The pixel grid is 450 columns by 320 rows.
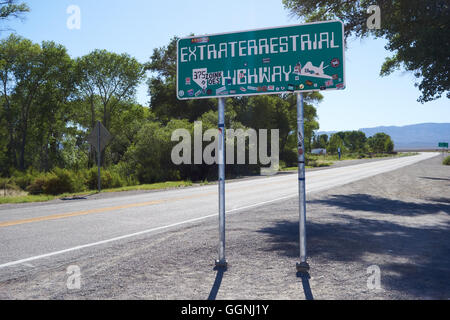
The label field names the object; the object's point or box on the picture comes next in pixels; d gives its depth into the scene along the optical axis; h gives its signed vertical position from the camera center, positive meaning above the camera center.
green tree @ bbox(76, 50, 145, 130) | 50.03 +11.24
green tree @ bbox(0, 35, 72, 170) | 45.69 +10.10
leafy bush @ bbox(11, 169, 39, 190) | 25.78 -1.63
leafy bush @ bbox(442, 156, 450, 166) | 44.62 -1.45
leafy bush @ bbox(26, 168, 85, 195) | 19.77 -1.52
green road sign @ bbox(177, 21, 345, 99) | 4.69 +1.23
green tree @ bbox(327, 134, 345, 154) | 123.44 +2.40
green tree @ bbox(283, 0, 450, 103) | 12.58 +4.83
